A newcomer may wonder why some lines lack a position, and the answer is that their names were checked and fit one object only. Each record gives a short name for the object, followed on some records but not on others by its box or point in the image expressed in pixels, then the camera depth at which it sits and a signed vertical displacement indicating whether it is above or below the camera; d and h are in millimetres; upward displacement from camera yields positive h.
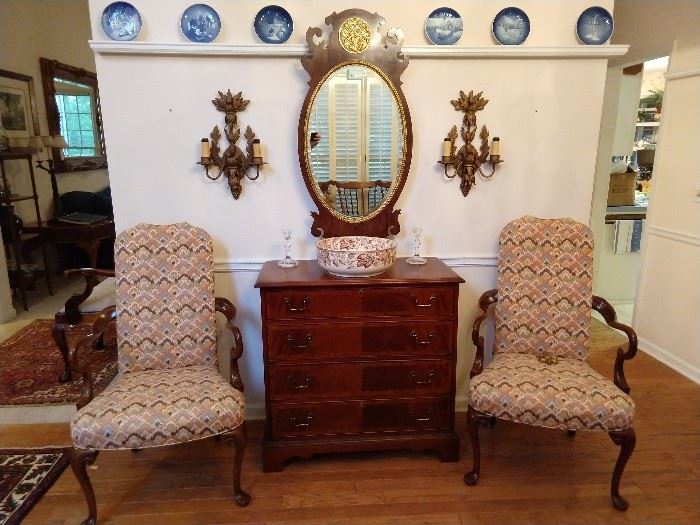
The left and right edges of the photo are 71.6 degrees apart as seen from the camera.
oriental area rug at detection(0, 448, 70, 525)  1994 -1440
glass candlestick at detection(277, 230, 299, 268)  2398 -518
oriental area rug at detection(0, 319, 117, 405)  2828 -1411
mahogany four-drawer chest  2150 -941
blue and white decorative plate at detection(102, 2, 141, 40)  2189 +565
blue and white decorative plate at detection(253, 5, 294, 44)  2242 +565
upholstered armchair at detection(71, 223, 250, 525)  2037 -758
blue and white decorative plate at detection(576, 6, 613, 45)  2326 +579
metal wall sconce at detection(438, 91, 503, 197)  2393 -9
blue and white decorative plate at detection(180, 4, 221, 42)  2225 +565
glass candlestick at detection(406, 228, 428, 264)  2459 -521
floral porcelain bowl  2146 -479
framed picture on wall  4367 +393
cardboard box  4488 -351
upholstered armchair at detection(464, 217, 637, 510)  2229 -734
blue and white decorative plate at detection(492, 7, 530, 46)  2318 +576
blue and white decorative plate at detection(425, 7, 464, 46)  2297 +570
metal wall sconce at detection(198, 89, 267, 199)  2311 -5
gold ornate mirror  2254 +105
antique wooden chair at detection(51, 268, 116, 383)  2781 -994
